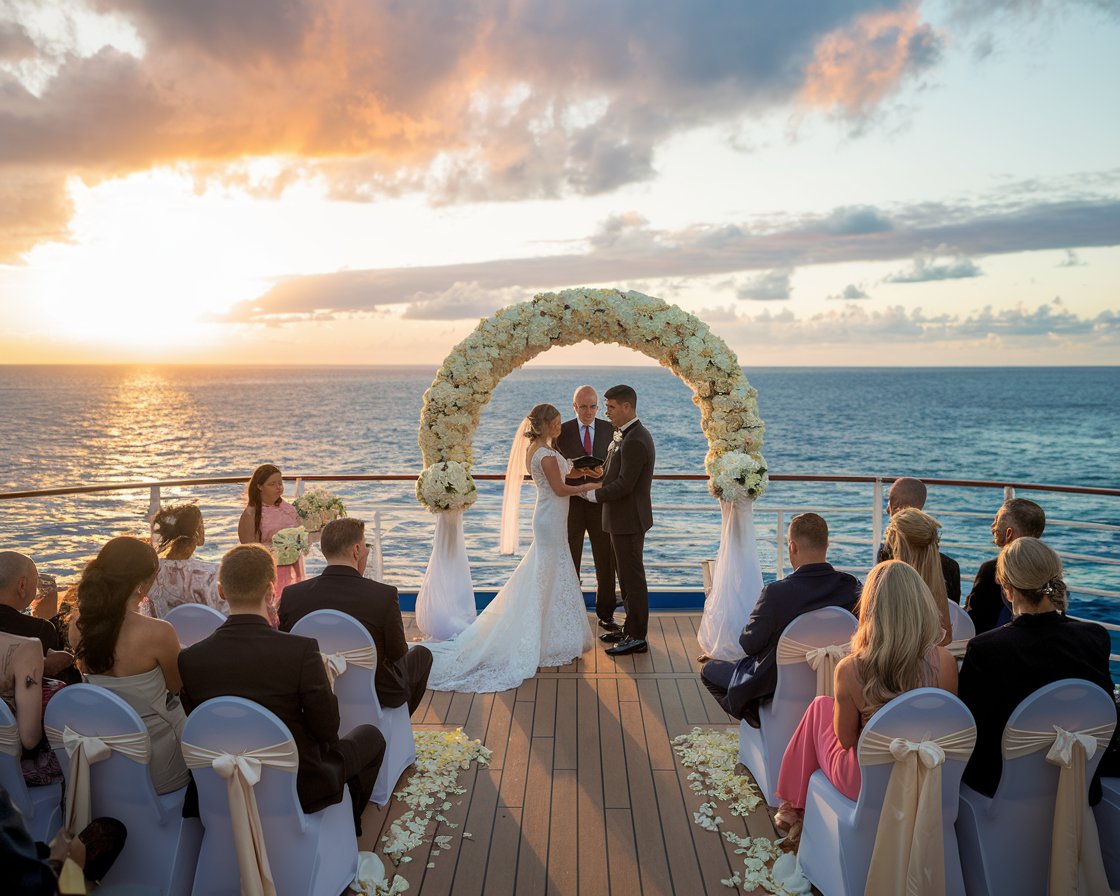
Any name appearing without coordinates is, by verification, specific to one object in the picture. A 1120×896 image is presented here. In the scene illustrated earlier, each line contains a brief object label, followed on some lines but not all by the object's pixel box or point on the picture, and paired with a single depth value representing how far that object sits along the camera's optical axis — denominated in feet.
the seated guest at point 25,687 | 9.57
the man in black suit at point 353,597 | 12.04
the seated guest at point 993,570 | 12.32
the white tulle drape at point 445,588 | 20.76
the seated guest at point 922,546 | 11.34
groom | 19.34
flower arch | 20.06
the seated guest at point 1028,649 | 9.11
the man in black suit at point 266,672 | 9.09
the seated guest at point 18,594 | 10.19
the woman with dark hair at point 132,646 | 9.62
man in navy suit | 11.92
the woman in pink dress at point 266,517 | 18.11
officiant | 21.42
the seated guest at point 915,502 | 13.29
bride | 18.49
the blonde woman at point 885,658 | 8.92
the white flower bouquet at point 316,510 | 17.79
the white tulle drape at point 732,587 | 19.10
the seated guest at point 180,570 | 13.75
